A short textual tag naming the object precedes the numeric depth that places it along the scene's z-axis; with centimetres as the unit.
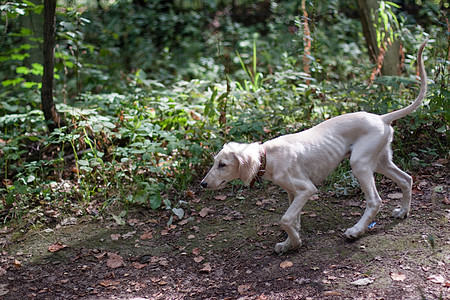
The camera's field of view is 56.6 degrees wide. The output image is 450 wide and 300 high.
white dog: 373
